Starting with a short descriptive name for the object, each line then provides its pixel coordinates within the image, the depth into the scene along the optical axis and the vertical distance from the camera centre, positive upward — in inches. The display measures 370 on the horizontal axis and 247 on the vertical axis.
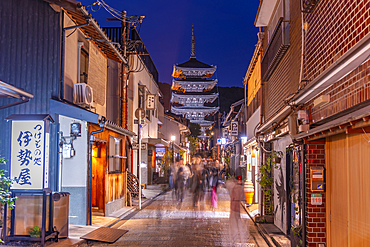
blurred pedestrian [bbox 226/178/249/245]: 350.9 -71.5
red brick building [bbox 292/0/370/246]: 181.2 +15.2
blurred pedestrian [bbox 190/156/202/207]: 638.4 -65.1
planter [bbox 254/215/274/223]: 453.7 -97.2
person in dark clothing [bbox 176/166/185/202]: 658.1 -67.8
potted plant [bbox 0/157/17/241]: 293.8 -42.0
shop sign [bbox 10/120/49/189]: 328.2 -3.1
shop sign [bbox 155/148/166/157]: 1310.5 -18.8
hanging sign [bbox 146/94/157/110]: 919.7 +126.5
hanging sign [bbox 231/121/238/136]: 1184.8 +66.9
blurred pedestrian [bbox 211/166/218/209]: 698.2 -68.7
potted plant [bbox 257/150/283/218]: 457.8 -56.4
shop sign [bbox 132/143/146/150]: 644.4 +2.2
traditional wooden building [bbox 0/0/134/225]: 366.0 +71.1
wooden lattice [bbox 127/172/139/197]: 687.7 -77.4
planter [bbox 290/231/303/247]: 277.9 -79.2
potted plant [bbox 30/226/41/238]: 325.2 -83.4
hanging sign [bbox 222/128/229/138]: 1748.3 +74.8
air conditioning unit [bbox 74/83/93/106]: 443.8 +71.4
